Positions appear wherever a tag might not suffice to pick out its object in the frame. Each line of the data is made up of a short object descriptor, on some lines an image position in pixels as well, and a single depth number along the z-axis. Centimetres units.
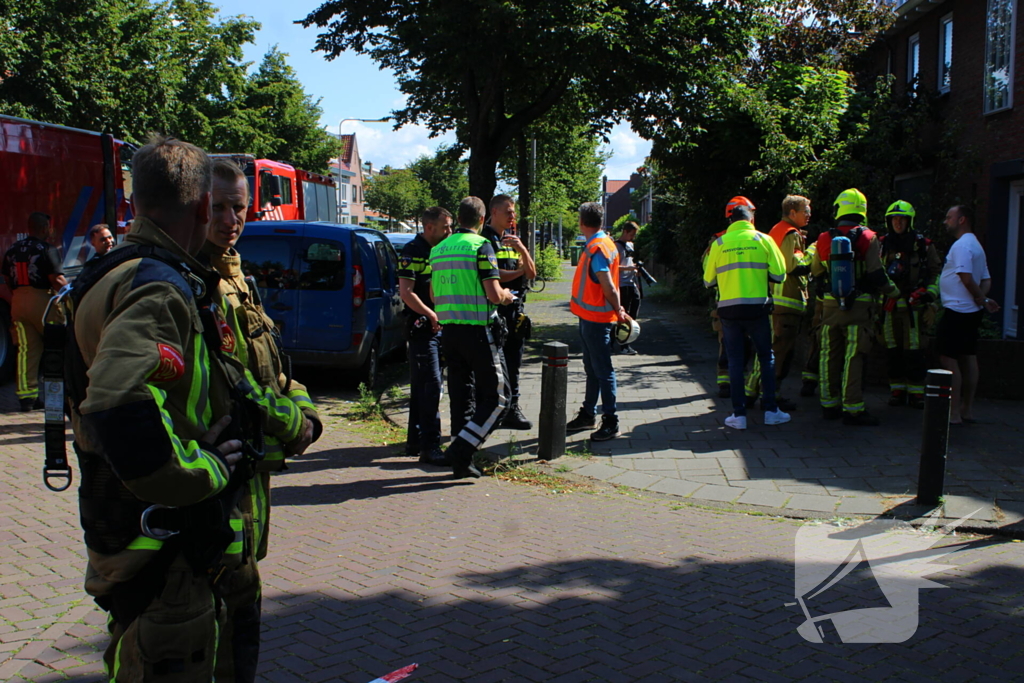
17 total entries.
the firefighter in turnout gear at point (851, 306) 789
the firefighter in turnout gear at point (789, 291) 878
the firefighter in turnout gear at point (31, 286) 889
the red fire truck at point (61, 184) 1111
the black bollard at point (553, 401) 711
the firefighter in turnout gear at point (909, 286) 849
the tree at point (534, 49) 1307
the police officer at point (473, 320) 652
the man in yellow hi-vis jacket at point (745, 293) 791
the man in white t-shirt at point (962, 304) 768
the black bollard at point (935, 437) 566
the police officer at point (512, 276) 757
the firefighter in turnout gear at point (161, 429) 194
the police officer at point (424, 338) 711
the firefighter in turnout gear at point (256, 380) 248
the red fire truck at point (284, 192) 1970
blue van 974
